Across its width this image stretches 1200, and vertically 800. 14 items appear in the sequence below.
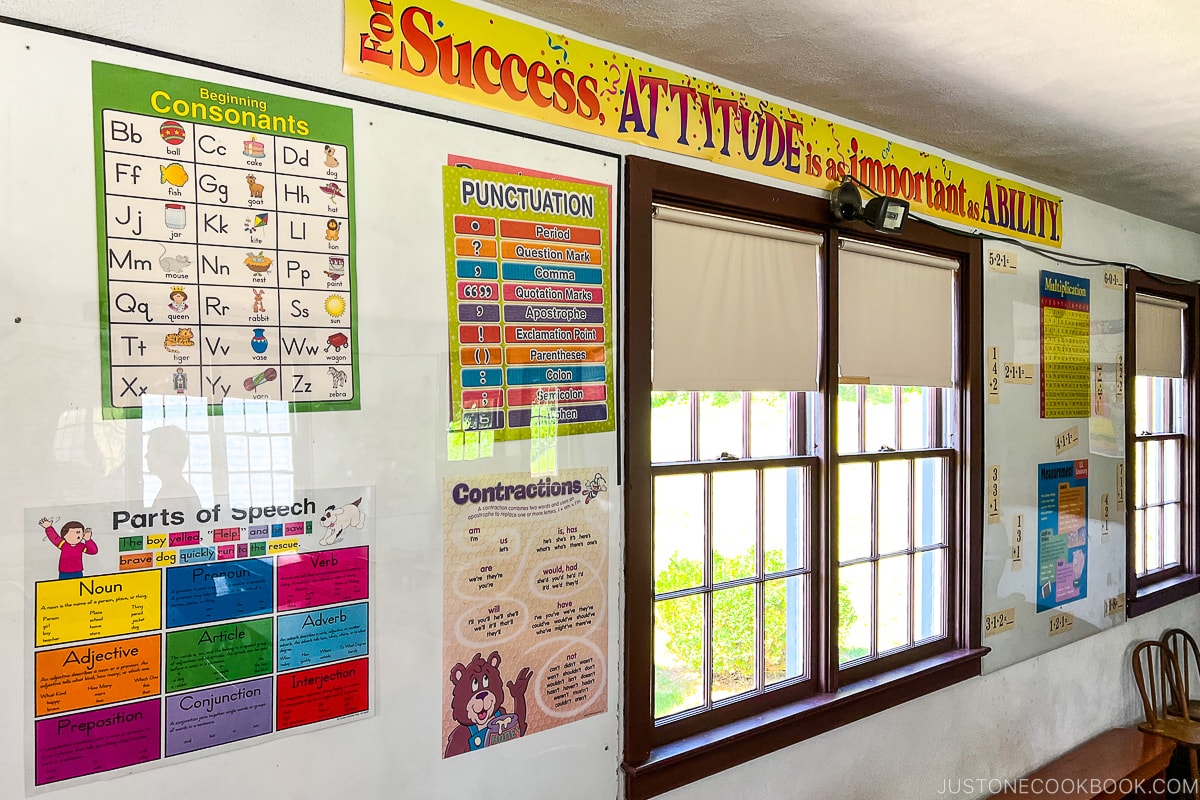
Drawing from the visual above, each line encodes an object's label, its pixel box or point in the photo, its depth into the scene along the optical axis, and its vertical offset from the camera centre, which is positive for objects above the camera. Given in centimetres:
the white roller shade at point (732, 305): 255 +30
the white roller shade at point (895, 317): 311 +31
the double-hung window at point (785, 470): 254 -27
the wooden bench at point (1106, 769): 379 -183
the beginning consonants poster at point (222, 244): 165 +33
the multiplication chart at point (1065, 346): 408 +24
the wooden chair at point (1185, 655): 482 -165
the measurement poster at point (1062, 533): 407 -71
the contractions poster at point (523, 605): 212 -56
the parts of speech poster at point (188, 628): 159 -48
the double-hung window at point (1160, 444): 473 -32
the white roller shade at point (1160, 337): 483 +33
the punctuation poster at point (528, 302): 212 +26
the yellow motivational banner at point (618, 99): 202 +88
